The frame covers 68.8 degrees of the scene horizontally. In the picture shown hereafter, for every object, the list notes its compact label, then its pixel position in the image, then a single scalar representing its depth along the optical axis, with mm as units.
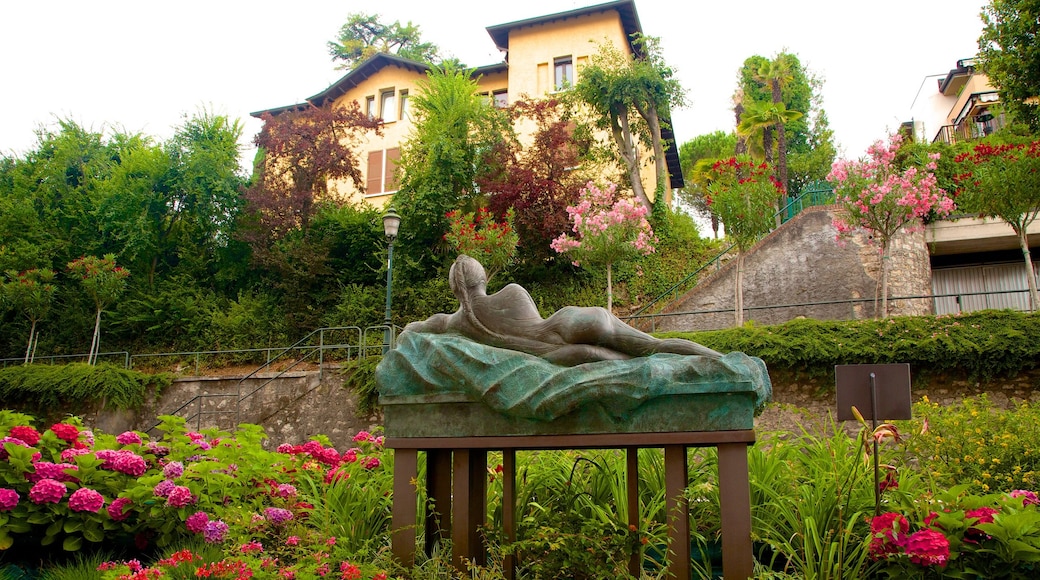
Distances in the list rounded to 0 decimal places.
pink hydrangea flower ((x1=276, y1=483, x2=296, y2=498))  4867
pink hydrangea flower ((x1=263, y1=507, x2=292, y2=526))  4480
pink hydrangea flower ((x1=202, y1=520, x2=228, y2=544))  4312
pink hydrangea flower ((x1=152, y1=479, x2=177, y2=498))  4289
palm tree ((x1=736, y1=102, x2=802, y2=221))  25438
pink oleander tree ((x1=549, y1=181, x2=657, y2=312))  14816
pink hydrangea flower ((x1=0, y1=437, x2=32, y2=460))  4441
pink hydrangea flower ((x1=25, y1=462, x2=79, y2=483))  4348
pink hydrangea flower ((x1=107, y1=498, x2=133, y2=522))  4340
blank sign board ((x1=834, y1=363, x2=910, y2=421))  5547
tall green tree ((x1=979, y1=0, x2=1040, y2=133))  11516
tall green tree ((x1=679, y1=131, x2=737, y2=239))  36288
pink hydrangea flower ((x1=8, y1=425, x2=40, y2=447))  4672
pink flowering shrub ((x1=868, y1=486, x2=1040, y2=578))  3596
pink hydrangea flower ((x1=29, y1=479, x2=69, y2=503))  4180
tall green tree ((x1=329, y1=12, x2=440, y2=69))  34438
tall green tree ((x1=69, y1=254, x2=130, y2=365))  19125
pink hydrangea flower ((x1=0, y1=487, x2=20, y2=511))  4121
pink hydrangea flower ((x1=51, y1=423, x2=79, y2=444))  4938
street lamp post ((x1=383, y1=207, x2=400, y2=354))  13428
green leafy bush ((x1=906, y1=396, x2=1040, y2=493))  5906
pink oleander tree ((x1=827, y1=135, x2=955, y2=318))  14117
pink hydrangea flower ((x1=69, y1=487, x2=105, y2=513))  4230
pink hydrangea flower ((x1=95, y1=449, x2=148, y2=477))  4535
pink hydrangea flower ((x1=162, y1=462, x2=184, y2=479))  4430
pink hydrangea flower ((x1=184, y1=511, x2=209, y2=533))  4316
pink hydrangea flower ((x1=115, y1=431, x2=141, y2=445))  5037
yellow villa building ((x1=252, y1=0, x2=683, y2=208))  23953
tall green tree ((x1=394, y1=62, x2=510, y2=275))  19234
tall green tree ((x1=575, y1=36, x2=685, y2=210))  20672
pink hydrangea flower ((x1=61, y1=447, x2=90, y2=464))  4579
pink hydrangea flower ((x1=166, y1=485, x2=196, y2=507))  4227
